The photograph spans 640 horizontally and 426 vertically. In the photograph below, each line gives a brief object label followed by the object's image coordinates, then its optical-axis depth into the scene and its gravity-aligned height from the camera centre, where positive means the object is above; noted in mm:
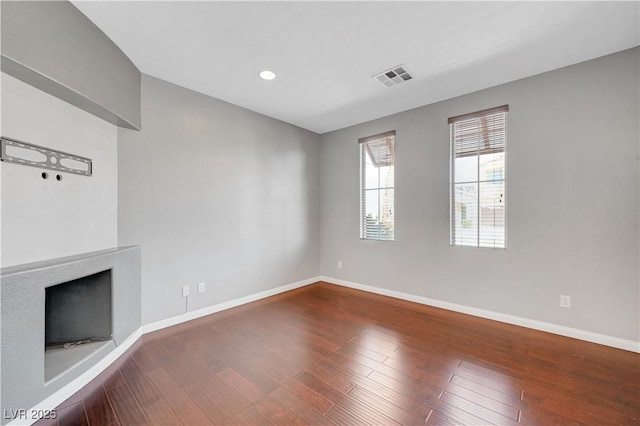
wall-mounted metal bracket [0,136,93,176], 1736 +413
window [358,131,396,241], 4246 +436
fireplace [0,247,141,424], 1581 -850
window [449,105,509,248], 3193 +436
